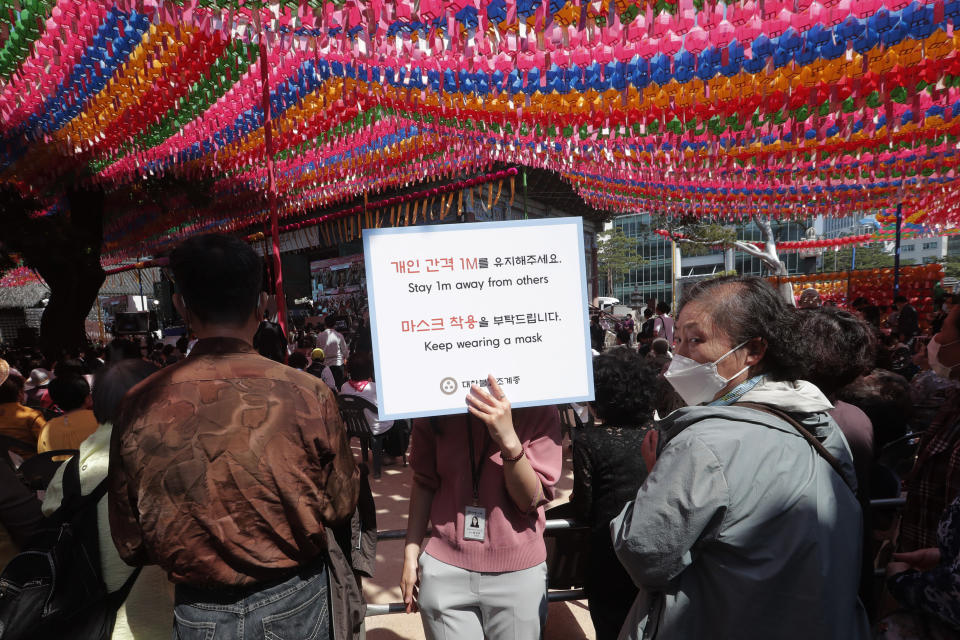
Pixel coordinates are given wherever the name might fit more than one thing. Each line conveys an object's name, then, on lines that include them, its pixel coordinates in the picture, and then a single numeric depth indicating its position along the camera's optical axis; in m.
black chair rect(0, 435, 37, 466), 2.40
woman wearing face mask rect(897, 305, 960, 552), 1.60
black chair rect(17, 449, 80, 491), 2.28
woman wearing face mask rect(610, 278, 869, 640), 1.10
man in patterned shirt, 1.21
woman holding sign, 1.49
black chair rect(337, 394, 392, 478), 5.09
